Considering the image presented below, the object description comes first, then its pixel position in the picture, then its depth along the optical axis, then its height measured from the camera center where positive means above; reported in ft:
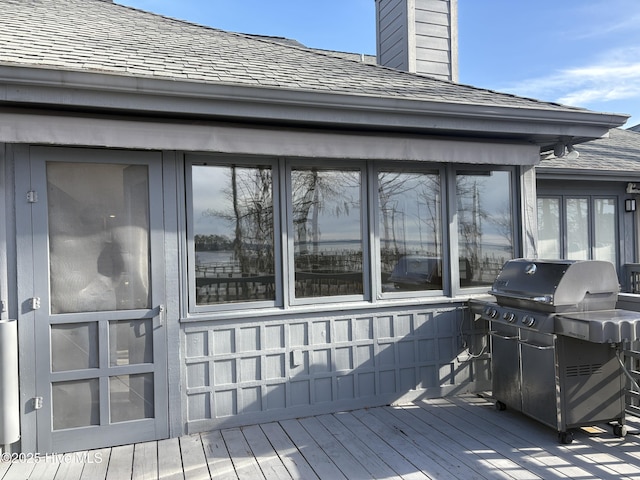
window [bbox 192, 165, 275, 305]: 11.95 +0.22
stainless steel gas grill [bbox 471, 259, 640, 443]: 10.57 -2.64
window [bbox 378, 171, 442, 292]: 13.66 +0.18
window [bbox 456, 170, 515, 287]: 14.47 +0.34
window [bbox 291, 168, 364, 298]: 12.81 +0.21
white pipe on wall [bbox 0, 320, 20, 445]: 9.90 -2.88
